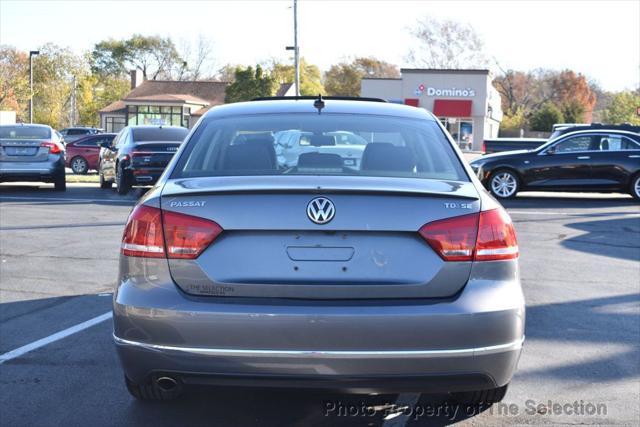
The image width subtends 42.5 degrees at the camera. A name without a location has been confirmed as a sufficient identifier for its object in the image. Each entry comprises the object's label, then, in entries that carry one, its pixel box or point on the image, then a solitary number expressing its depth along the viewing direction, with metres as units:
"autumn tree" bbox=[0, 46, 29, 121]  60.66
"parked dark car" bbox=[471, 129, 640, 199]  18.02
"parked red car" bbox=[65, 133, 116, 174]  29.17
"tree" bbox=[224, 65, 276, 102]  63.00
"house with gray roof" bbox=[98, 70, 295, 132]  67.50
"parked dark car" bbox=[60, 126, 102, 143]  45.34
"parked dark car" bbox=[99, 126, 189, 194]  17.19
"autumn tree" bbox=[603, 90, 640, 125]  51.51
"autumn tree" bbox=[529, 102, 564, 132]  69.86
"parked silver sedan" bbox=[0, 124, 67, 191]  18.09
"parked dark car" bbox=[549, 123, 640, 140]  24.55
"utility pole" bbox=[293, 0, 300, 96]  40.22
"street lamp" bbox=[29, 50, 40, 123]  49.30
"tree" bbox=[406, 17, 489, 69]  78.75
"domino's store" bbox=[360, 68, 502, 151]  59.50
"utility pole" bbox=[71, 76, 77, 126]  68.97
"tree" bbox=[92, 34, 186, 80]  99.31
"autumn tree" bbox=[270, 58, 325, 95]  84.00
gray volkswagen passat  3.52
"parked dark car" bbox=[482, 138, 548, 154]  26.42
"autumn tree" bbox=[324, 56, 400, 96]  95.32
